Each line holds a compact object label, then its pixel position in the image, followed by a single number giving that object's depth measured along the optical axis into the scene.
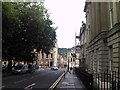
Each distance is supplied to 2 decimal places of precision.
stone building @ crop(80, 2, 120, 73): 6.75
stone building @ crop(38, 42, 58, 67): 50.35
